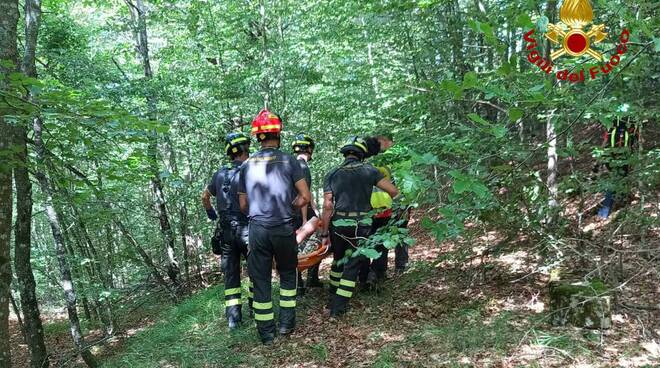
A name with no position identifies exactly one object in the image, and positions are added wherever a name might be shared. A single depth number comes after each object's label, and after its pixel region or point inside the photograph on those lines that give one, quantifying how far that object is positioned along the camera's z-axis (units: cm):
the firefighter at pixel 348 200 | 521
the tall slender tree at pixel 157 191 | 966
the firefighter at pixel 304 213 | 510
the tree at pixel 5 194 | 382
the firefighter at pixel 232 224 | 535
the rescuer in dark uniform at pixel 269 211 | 455
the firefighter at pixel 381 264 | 577
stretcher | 515
